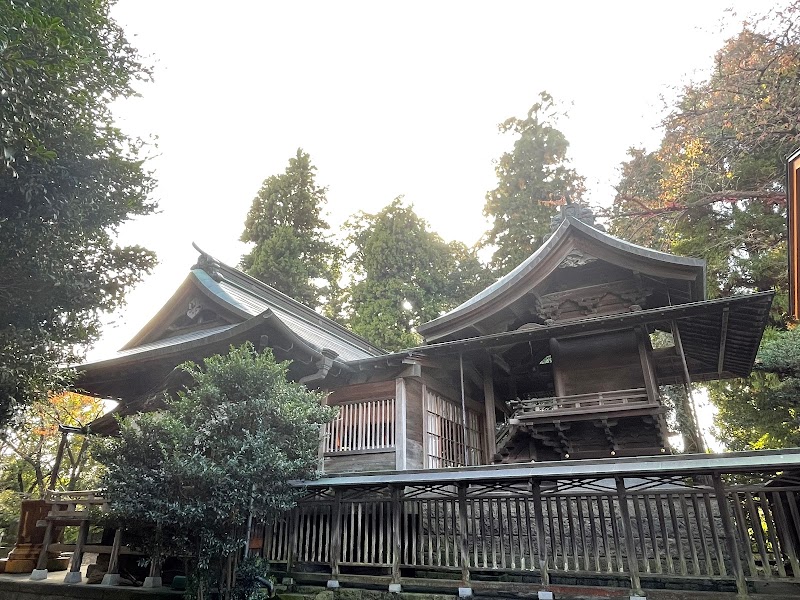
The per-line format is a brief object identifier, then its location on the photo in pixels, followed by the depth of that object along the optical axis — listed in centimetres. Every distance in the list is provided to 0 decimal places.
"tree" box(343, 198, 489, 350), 2650
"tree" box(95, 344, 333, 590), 691
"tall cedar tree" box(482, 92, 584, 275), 2641
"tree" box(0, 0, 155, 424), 720
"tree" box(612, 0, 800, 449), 1359
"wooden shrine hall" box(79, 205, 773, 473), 975
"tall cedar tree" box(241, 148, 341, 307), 2834
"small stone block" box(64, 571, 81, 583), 988
